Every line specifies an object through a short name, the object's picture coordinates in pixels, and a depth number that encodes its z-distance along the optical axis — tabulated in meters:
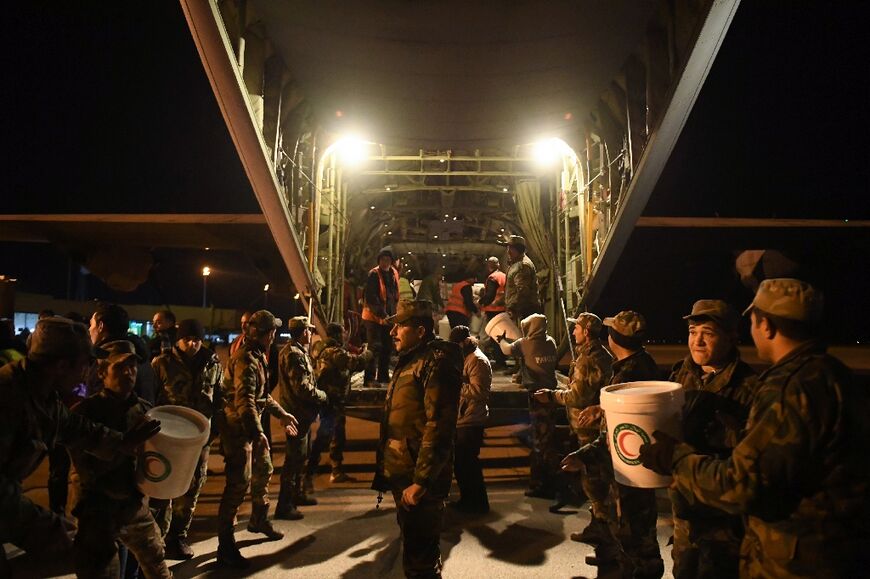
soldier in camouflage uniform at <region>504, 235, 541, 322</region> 7.98
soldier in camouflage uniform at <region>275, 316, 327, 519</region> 5.62
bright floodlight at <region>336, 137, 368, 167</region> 10.58
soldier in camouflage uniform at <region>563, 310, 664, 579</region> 3.70
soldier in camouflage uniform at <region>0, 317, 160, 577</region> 2.17
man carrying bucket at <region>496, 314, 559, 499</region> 6.52
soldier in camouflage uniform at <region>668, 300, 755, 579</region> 2.52
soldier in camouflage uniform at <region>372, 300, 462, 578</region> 3.13
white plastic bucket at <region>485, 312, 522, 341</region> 8.20
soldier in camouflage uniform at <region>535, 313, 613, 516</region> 4.60
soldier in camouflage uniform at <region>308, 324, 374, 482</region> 6.74
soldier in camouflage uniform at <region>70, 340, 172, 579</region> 2.84
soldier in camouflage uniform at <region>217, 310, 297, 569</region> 4.40
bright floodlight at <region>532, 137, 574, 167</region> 9.89
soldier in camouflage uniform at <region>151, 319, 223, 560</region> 4.79
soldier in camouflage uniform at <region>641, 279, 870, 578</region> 1.81
